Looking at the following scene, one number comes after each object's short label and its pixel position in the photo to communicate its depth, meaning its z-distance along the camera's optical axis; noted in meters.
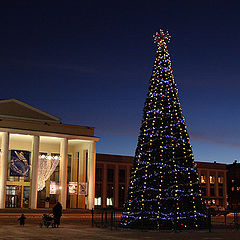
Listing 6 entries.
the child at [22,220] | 23.88
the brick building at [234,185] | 99.38
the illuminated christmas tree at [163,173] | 19.48
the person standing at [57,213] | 22.83
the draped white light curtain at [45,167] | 48.28
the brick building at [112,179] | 63.69
